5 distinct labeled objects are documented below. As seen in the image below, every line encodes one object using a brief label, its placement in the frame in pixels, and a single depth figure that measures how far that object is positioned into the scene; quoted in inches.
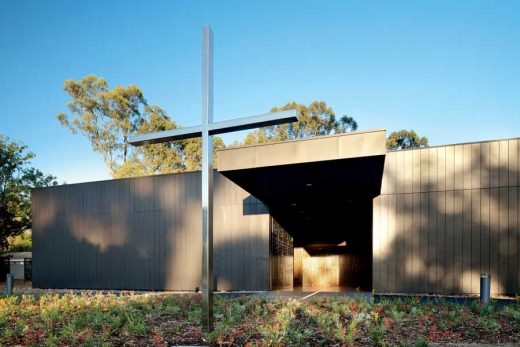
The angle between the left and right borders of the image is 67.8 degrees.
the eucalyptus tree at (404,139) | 1407.5
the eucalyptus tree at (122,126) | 1264.8
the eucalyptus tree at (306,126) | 1336.1
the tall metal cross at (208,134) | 213.9
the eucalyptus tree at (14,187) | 1015.0
